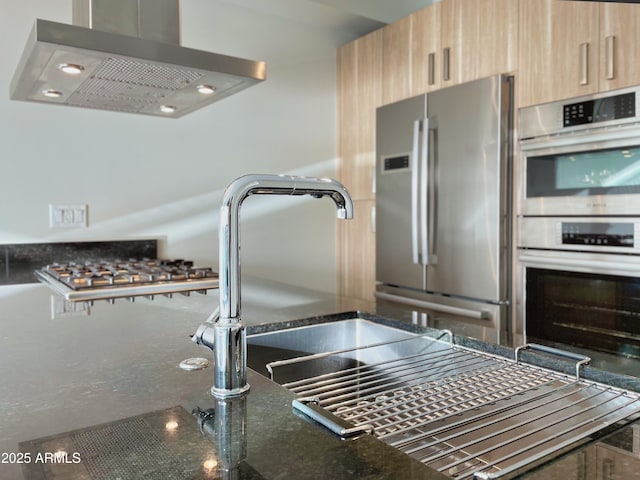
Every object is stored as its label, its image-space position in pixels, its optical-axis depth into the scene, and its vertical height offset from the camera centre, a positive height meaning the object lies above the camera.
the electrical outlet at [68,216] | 2.43 +0.09
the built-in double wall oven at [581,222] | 1.86 +0.03
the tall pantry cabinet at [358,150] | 3.12 +0.53
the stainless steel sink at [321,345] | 1.17 -0.28
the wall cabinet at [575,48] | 1.85 +0.72
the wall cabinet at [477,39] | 2.27 +0.92
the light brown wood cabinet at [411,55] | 2.66 +0.99
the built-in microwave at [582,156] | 1.86 +0.30
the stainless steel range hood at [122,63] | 1.40 +0.54
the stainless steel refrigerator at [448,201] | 2.29 +0.15
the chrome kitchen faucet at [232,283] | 0.66 -0.07
